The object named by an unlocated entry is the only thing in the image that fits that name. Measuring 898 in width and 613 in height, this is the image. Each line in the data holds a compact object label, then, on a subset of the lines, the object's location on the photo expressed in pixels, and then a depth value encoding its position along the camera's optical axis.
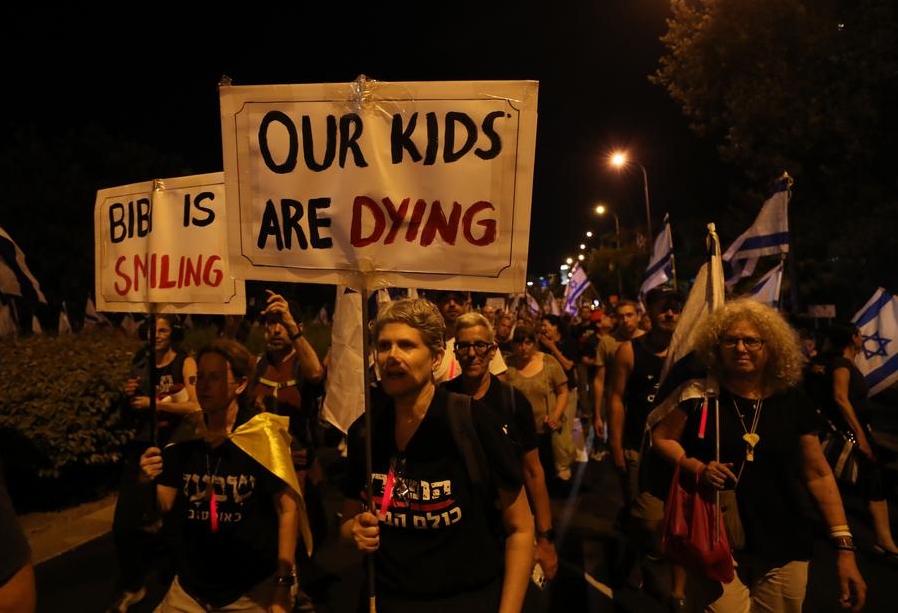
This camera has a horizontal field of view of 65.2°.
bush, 6.75
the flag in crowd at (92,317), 16.80
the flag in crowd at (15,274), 4.29
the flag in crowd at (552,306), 25.28
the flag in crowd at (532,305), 24.43
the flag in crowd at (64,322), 14.38
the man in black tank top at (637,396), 5.02
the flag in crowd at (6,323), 8.72
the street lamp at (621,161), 30.23
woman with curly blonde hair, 3.06
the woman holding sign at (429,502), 2.33
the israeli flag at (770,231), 7.75
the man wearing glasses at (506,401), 3.68
